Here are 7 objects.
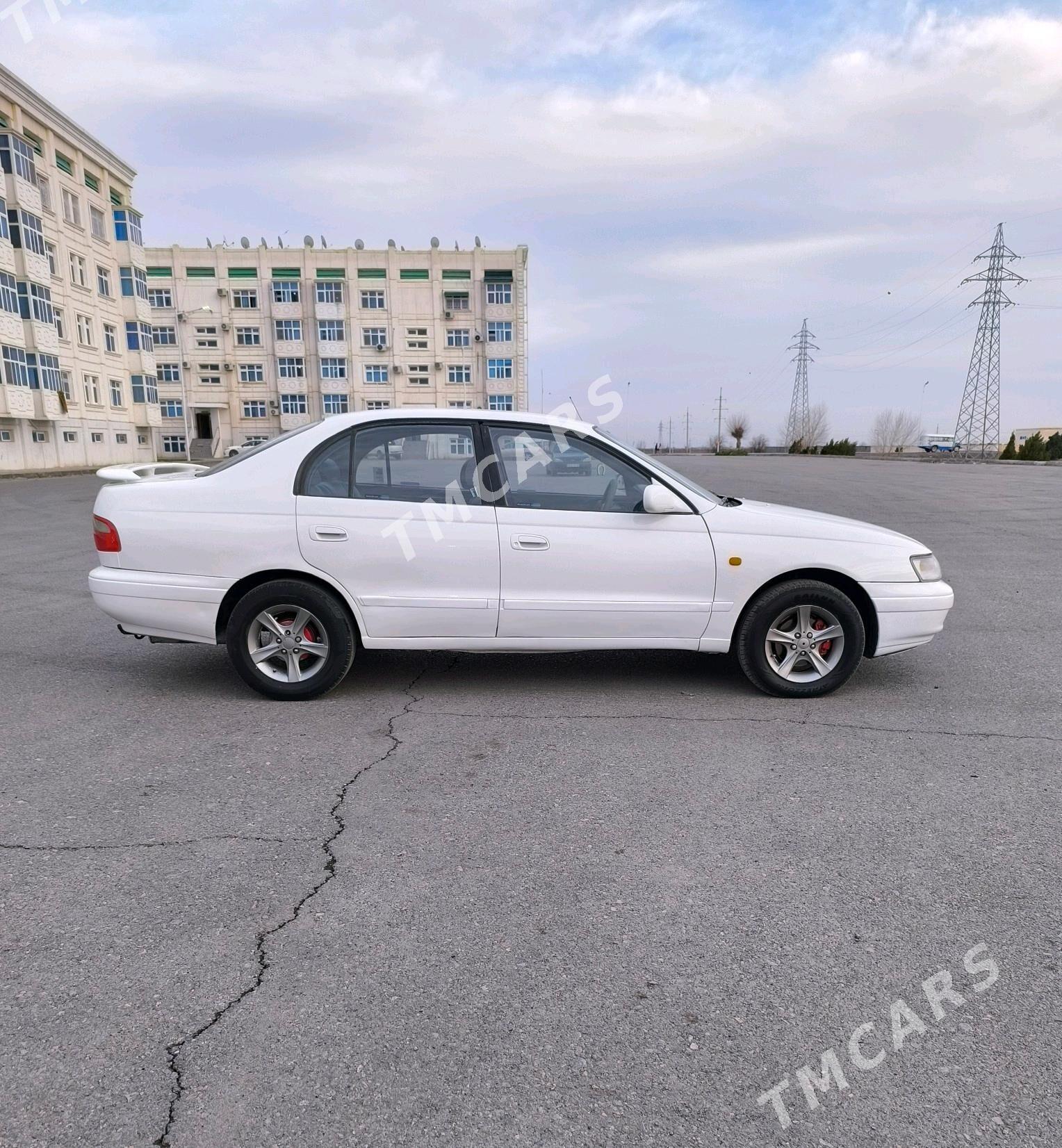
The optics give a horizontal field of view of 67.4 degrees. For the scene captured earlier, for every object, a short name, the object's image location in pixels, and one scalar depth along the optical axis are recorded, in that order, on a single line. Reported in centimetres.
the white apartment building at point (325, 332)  6544
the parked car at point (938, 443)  9156
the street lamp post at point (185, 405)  5712
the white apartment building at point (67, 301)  3559
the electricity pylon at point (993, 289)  5547
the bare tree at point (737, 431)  11494
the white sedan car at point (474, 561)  467
